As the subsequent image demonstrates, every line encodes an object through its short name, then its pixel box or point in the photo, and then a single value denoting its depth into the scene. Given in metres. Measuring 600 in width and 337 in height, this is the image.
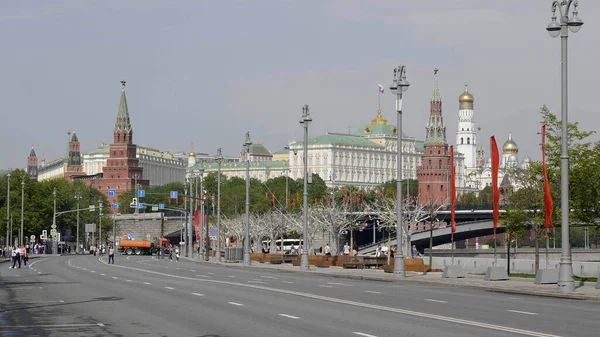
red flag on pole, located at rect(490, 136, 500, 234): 51.25
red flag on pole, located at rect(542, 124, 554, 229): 43.93
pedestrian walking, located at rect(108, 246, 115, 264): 90.16
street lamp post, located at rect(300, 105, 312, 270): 65.19
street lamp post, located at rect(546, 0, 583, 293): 35.50
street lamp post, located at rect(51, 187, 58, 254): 155.43
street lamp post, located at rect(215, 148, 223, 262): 94.37
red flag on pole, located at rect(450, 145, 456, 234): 56.41
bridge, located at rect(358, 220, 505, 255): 128.75
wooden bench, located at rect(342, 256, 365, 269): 69.21
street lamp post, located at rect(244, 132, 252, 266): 79.06
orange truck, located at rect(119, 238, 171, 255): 166.88
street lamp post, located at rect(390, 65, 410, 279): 50.26
